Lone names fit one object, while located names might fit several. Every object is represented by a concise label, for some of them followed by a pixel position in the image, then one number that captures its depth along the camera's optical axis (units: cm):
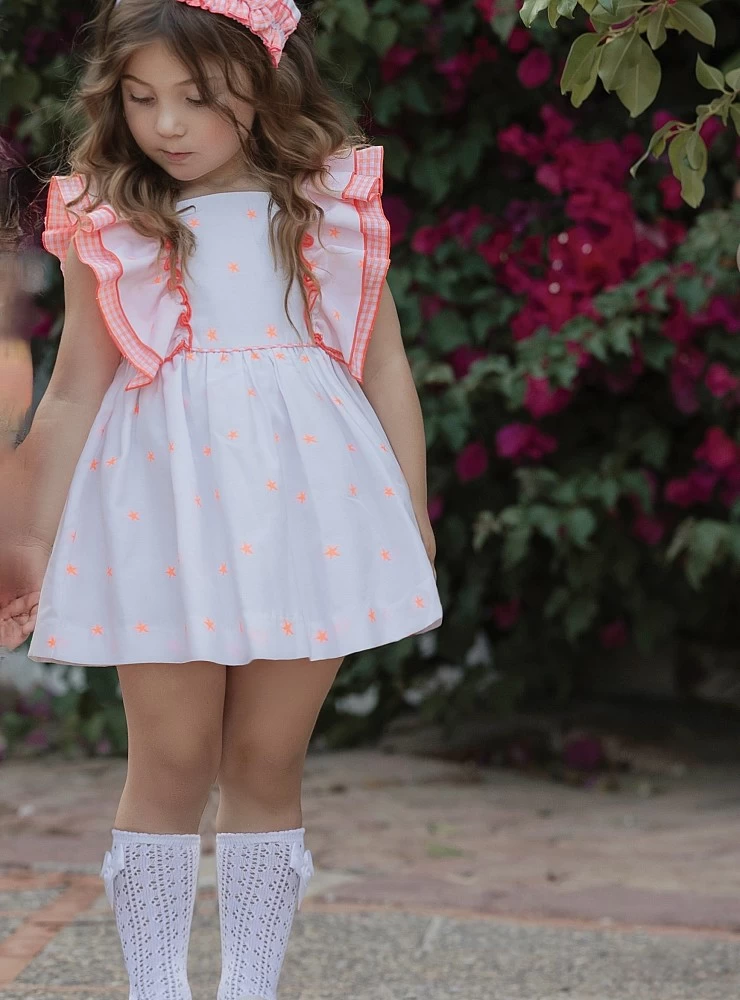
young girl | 302
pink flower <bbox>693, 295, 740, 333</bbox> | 530
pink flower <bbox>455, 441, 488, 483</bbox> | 585
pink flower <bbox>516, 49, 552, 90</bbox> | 555
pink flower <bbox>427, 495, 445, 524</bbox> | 595
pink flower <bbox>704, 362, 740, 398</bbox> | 526
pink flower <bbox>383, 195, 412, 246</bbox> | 605
